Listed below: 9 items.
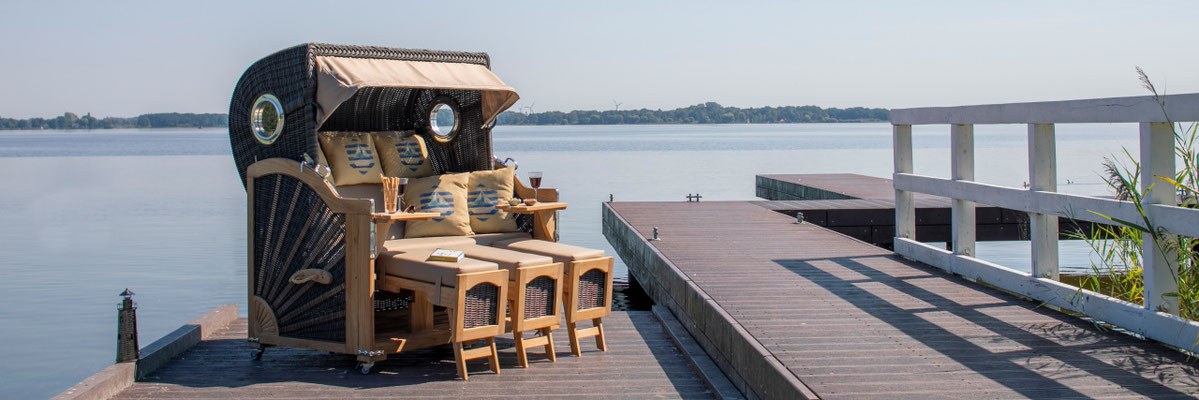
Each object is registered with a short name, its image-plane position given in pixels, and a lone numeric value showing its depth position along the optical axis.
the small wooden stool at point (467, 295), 4.71
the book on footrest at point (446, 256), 4.84
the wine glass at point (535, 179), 5.65
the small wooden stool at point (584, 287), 5.20
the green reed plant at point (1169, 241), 4.40
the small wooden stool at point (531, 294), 4.93
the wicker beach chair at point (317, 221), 4.96
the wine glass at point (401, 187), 5.42
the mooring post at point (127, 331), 4.83
